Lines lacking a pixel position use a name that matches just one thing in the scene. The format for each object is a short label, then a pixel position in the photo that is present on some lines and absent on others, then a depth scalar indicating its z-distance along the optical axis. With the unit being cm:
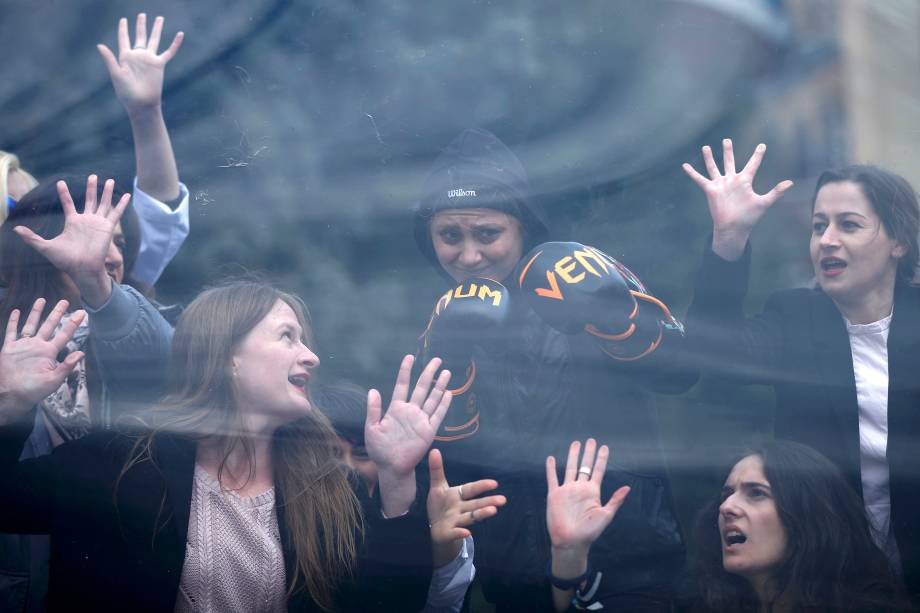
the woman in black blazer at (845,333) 432
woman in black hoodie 448
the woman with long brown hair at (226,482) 448
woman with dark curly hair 425
